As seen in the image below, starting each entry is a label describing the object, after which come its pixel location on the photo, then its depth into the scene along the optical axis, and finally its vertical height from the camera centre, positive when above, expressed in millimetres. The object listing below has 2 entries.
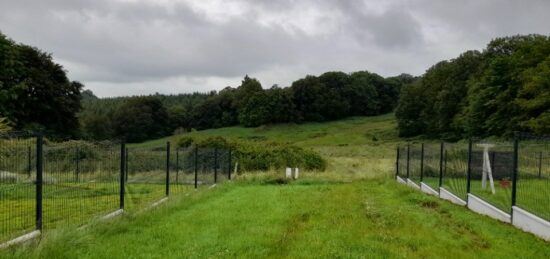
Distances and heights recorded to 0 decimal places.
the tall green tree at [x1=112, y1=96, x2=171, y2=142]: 99125 -545
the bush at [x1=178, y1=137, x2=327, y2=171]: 36031 -2438
